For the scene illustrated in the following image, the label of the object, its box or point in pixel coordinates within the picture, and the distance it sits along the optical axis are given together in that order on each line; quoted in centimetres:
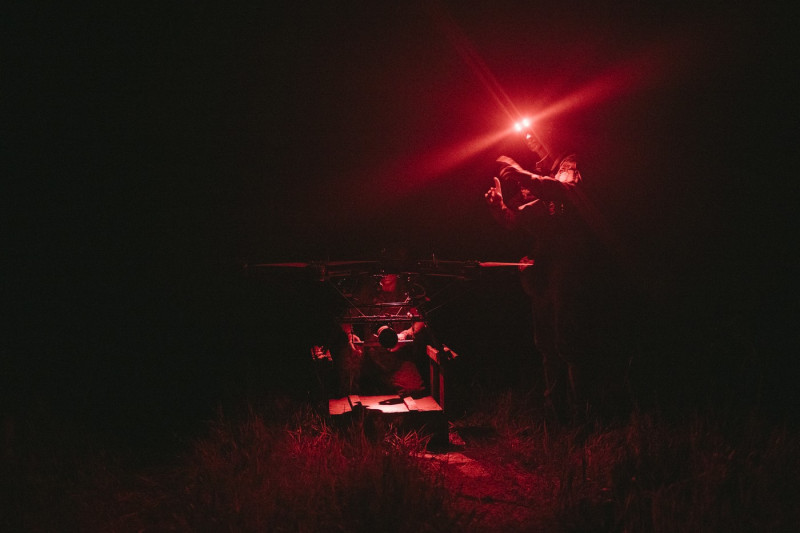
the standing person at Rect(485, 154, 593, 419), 559
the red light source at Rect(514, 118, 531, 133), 601
